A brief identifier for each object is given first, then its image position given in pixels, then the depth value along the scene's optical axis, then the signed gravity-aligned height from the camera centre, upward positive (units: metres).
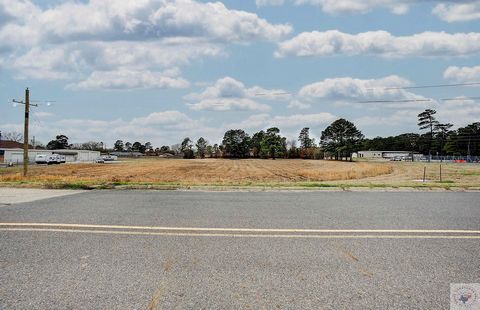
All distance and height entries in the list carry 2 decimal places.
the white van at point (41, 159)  86.06 -1.63
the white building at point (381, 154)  185.50 +1.79
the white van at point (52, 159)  87.19 -1.62
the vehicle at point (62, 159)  95.72 -1.74
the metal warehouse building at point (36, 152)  88.05 -1.02
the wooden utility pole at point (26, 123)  31.19 +1.96
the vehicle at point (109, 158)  114.38 -1.57
